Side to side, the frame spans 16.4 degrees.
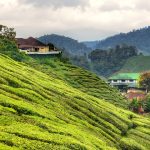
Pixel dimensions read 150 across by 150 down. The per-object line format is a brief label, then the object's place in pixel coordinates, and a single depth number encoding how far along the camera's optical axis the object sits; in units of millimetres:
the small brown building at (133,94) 179438
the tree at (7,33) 123712
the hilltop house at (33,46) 152875
